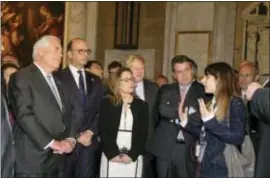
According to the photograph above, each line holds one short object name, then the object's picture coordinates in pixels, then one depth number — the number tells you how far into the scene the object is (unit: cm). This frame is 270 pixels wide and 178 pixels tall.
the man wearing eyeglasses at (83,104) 646
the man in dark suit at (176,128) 643
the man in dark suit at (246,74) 741
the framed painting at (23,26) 1359
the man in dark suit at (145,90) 688
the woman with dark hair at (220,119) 505
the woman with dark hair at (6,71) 620
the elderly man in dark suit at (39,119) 531
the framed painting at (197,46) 1140
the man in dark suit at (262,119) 360
